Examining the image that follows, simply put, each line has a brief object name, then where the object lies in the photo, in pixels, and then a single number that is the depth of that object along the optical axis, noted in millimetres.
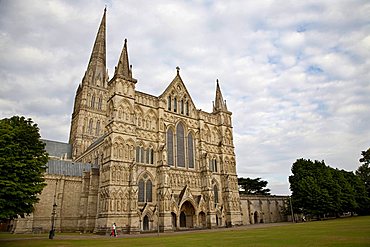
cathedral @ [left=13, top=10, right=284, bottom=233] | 36312
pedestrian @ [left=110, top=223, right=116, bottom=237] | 29650
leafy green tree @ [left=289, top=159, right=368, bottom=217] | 52250
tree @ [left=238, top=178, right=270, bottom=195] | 81250
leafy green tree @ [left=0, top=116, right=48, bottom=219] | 22141
